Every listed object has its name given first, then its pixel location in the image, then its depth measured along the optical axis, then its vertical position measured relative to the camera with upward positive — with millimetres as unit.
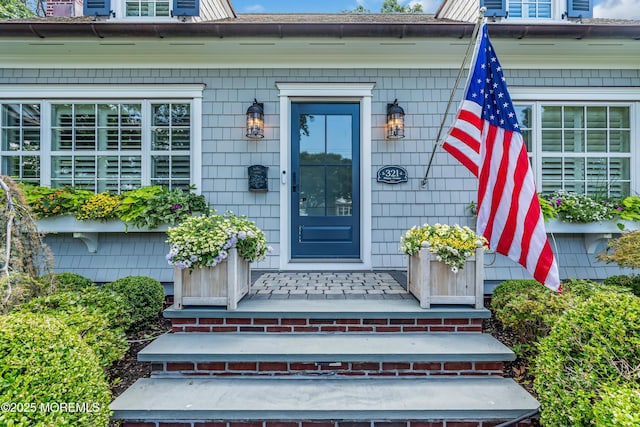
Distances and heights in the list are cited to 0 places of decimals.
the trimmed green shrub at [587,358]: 1726 -834
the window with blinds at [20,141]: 4188 +967
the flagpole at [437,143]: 2727 +802
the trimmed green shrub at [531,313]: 2637 -824
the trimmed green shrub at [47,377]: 1570 -876
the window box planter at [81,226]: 3895 -147
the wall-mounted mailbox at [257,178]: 4148 +476
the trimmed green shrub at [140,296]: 3129 -846
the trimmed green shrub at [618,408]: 1408 -893
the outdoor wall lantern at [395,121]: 4086 +1211
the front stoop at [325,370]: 2025 -1173
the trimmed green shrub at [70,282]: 3029 -720
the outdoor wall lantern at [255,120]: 4062 +1211
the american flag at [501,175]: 2533 +331
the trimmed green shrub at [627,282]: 3385 -727
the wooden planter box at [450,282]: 2775 -587
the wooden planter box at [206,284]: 2754 -606
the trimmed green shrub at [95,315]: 2385 -821
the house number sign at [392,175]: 4199 +526
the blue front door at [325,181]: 4297 +458
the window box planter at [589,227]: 3926 -144
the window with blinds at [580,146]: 4246 +931
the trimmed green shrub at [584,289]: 2945 -703
